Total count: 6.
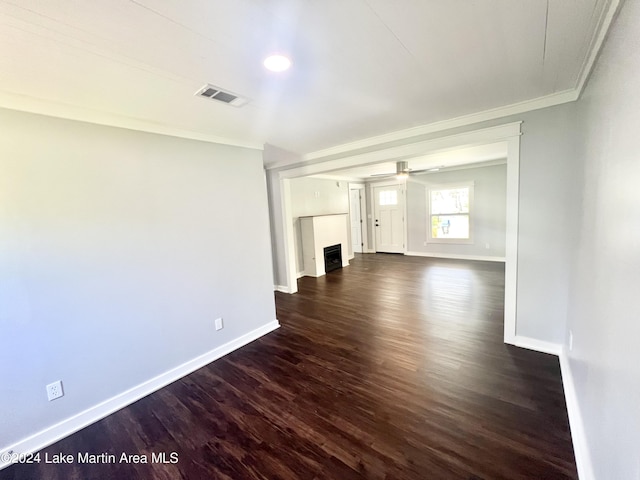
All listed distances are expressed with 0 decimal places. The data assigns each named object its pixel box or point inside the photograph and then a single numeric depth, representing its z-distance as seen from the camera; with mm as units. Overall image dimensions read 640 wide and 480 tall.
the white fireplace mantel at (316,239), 5875
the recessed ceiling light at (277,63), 1538
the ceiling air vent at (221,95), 1885
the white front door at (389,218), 7812
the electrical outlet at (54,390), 1897
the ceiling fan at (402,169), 5092
